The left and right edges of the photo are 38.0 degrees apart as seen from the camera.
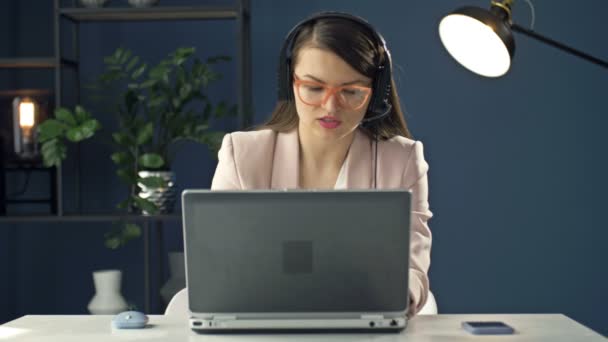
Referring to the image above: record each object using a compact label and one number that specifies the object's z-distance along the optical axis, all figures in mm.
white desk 1546
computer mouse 1672
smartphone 1598
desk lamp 2145
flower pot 3352
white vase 3379
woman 1967
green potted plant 3311
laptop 1472
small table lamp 3432
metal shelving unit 3365
